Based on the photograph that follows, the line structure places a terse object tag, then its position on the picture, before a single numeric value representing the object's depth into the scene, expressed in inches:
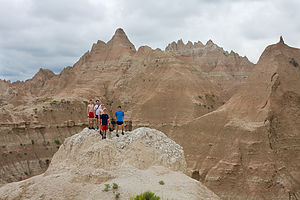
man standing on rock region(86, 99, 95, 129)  775.7
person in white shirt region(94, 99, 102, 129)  757.4
